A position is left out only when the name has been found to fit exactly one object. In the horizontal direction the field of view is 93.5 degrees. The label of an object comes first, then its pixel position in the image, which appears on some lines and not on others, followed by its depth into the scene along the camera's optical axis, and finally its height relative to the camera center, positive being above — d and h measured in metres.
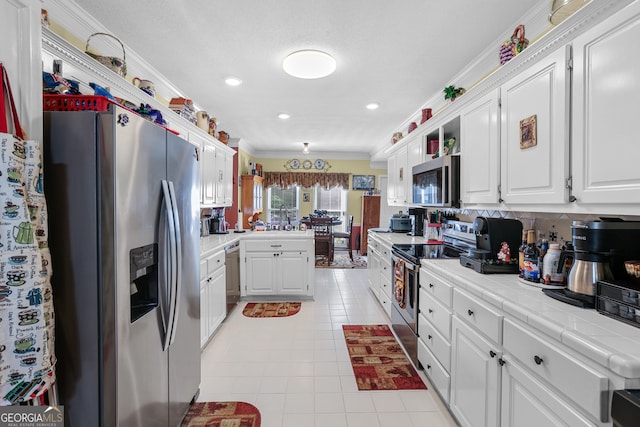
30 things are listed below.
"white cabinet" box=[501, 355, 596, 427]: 1.00 -0.72
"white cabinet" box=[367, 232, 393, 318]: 3.25 -0.78
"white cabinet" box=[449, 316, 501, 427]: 1.37 -0.86
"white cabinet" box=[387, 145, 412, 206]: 3.83 +0.42
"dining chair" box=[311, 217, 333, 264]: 6.27 -0.61
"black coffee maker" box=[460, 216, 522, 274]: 1.81 -0.24
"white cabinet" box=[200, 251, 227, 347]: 2.56 -0.79
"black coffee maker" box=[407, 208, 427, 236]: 3.89 -0.18
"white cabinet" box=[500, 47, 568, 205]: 1.41 +0.39
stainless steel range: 2.37 -0.54
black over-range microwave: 2.53 +0.23
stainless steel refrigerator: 1.09 -0.18
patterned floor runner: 2.18 -1.26
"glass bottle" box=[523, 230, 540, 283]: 1.58 -0.28
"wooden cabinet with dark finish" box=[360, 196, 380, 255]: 7.13 -0.08
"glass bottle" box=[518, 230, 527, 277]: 1.66 -0.27
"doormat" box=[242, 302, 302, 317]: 3.53 -1.24
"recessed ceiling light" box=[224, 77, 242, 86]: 2.97 +1.28
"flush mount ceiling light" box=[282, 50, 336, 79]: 2.40 +1.20
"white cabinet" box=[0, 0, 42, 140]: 0.89 +0.47
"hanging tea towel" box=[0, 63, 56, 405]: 0.84 -0.18
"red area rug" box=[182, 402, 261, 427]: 1.78 -1.27
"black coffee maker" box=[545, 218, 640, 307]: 1.19 -0.17
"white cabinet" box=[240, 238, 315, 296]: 3.85 -0.75
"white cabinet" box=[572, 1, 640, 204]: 1.09 +0.38
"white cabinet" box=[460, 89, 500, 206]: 1.98 +0.40
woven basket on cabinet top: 1.88 +0.92
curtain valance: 7.35 +0.71
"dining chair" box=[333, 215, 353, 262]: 6.62 -0.60
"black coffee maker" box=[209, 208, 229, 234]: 4.11 -0.23
